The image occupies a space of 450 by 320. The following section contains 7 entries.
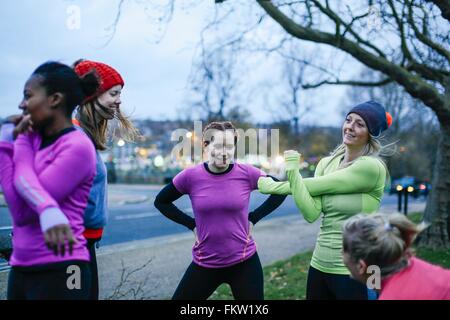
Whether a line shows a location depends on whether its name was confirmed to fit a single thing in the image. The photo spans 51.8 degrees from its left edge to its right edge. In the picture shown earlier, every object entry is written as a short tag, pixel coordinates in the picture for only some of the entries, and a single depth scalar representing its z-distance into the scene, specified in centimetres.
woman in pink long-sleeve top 184
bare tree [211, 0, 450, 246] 653
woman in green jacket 273
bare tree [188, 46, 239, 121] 3006
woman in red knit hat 240
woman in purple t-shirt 298
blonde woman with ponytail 198
